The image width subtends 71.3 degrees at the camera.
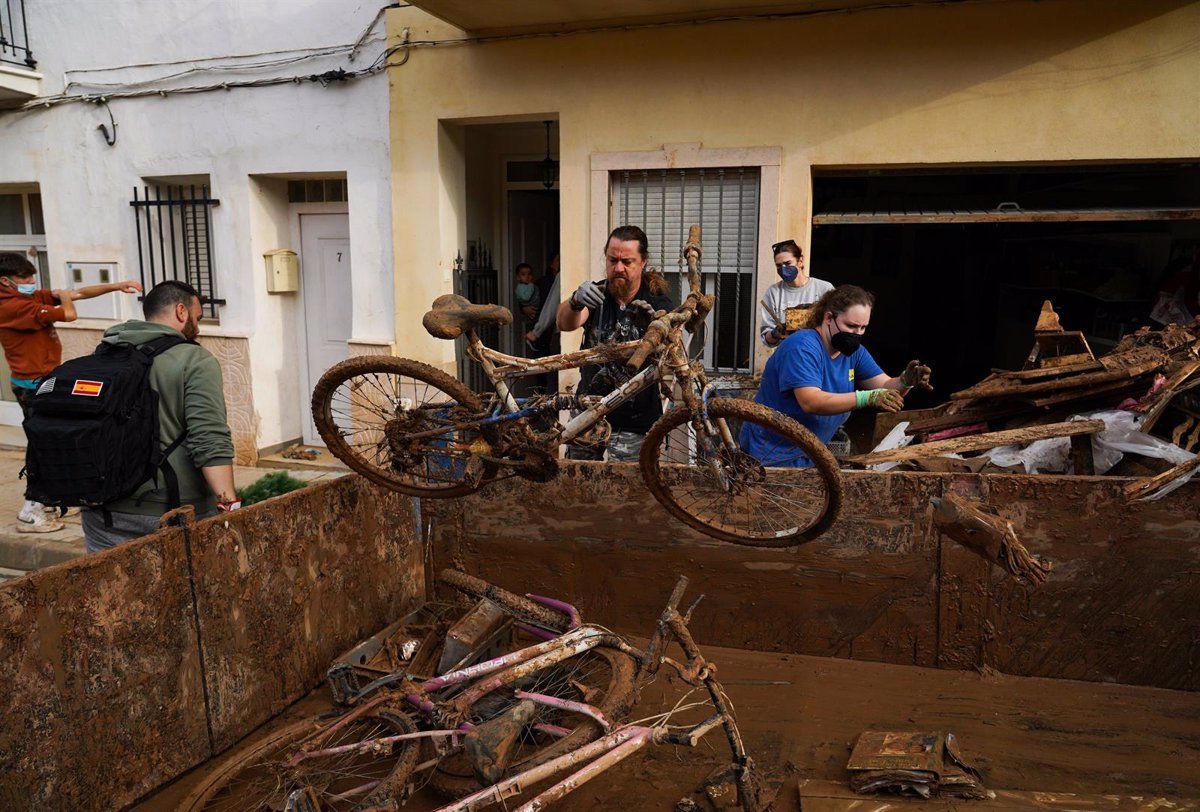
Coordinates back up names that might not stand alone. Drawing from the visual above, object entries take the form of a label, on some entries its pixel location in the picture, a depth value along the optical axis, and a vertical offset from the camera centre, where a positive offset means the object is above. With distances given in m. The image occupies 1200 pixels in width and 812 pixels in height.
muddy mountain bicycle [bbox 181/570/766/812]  2.68 -1.60
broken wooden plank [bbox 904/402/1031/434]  4.80 -0.81
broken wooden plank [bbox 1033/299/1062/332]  5.05 -0.28
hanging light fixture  8.58 +1.06
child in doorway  8.35 -0.18
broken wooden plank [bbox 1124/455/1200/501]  3.39 -0.82
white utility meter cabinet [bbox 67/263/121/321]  8.71 -0.10
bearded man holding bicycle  4.05 -0.20
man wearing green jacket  3.62 -0.72
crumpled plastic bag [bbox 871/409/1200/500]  3.88 -0.84
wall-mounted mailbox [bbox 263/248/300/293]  8.23 +0.04
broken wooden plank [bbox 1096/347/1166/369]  4.29 -0.42
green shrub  6.31 -1.65
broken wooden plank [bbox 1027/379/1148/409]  4.34 -0.61
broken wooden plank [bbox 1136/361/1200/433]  3.99 -0.57
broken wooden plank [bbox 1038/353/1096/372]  4.58 -0.47
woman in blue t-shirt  3.96 -0.51
